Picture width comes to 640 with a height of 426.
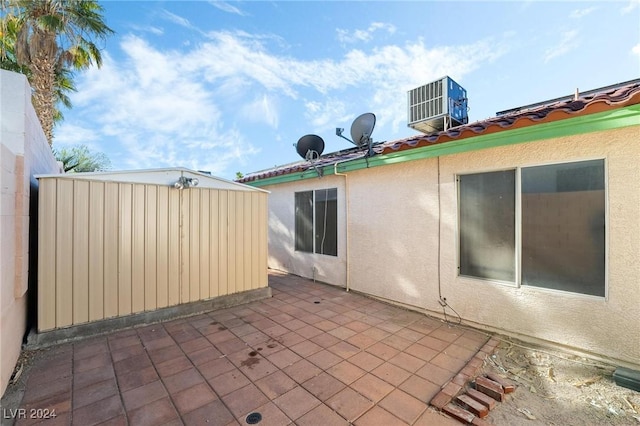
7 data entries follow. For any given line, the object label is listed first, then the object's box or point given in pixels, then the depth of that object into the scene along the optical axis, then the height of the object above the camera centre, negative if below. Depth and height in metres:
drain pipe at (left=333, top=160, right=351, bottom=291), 6.54 +0.13
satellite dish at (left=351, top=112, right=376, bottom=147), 6.43 +2.20
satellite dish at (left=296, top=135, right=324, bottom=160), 8.45 +2.27
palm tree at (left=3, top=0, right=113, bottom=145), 8.33 +6.19
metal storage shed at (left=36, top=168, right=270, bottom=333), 3.81 -0.54
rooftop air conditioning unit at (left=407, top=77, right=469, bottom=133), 5.28 +2.30
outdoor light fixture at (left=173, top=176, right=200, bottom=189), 4.81 +0.59
